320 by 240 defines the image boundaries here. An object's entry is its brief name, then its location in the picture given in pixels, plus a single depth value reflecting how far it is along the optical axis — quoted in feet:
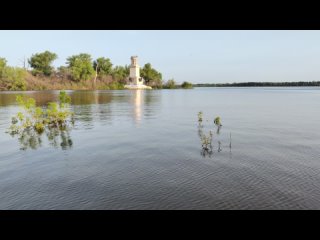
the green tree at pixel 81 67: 479.82
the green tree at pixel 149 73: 570.87
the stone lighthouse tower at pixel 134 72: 528.83
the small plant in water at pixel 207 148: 51.51
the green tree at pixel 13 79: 361.51
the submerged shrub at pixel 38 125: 66.69
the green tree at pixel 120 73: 551.18
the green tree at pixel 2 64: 359.01
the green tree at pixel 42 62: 465.47
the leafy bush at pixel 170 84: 641.81
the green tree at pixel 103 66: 533.96
